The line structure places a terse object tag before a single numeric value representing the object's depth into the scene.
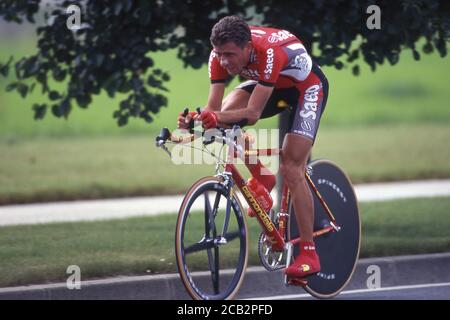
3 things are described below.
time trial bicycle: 13.91
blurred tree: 18.25
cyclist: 13.80
